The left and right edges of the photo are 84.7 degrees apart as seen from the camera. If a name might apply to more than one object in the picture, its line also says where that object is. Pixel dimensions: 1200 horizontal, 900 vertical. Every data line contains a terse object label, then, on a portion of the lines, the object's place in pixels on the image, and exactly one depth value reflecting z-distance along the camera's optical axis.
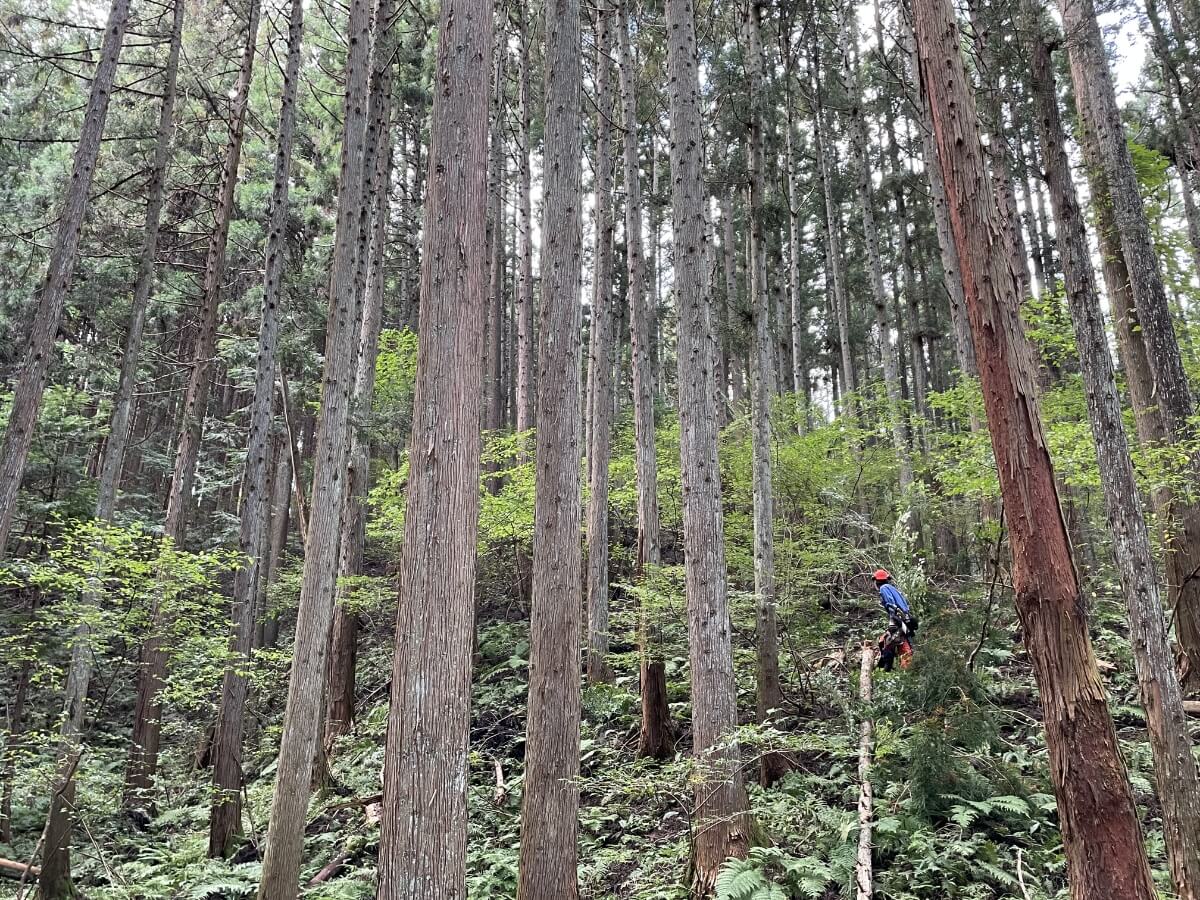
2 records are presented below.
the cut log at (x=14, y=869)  8.09
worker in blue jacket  7.34
